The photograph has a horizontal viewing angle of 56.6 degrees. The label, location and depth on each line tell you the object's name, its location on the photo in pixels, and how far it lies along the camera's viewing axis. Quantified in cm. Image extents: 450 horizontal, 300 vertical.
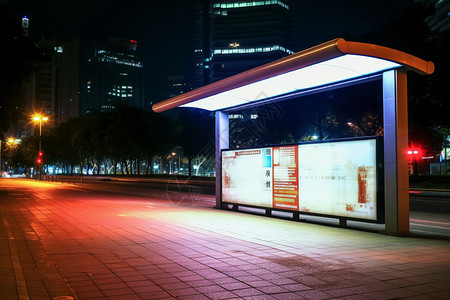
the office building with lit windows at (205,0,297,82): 16875
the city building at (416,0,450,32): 9638
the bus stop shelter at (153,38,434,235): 836
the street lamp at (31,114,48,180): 5077
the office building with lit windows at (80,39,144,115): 6388
